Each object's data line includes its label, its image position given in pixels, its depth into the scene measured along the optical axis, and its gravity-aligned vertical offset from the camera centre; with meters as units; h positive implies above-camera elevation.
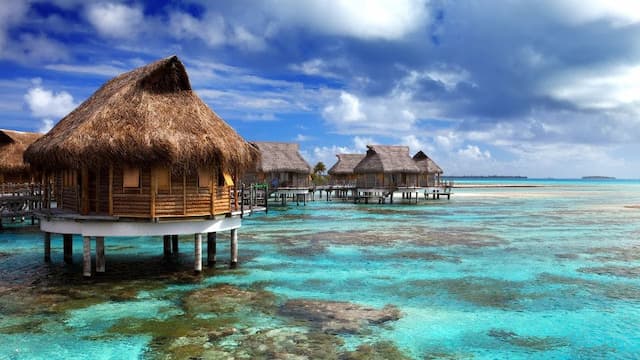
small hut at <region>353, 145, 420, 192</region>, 52.69 +0.73
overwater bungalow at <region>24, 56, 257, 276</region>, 14.05 +0.50
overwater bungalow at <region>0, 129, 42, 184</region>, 28.62 +1.37
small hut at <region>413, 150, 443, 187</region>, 59.81 +0.78
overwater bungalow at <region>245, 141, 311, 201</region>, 47.47 +0.66
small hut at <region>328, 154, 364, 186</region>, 63.66 +0.93
